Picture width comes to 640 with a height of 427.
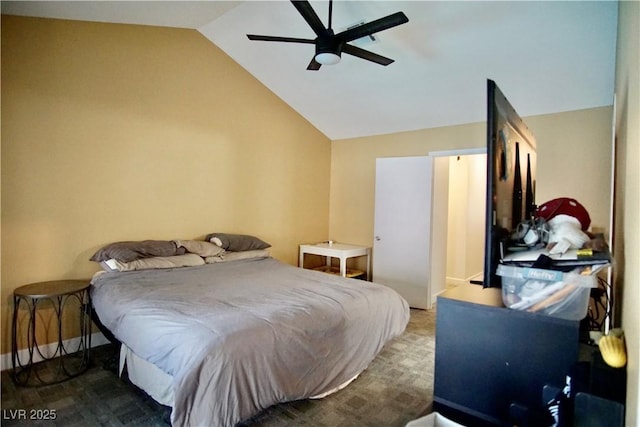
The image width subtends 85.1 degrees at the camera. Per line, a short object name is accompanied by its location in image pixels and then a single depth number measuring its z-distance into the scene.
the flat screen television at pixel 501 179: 1.10
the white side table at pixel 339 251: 4.52
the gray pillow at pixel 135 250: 2.99
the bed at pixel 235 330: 1.73
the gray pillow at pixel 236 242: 3.77
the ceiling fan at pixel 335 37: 2.15
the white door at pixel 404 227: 4.35
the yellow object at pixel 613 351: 0.85
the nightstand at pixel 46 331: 2.55
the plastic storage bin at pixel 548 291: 1.03
